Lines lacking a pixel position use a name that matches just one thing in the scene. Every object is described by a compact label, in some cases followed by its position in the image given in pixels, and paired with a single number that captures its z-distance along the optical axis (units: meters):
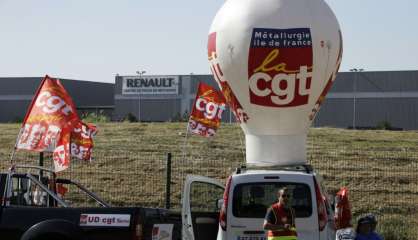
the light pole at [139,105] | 64.88
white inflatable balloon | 16.22
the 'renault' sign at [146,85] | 65.25
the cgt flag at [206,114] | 19.23
